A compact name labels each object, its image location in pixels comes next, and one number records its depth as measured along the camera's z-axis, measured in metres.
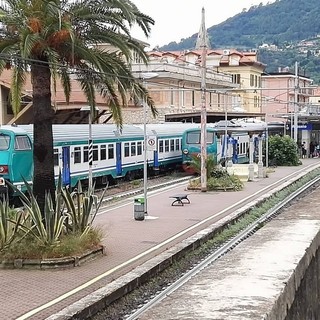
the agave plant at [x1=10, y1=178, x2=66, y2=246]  13.44
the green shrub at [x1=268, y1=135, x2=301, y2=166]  48.91
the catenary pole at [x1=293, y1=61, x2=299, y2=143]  50.71
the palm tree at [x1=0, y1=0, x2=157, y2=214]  14.48
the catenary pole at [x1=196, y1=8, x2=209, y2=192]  27.58
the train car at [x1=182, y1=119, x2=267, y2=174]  40.00
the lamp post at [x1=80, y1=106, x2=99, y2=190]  21.75
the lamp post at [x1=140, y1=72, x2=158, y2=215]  20.24
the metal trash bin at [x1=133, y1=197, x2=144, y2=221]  19.69
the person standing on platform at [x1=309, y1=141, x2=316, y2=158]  62.56
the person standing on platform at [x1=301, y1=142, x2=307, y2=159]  61.08
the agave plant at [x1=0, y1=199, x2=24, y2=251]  13.55
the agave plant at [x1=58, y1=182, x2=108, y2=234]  14.45
